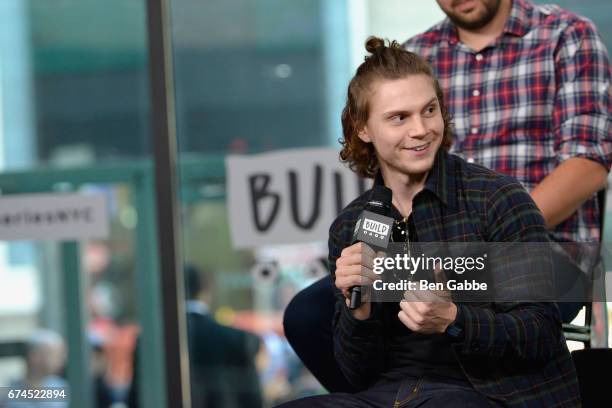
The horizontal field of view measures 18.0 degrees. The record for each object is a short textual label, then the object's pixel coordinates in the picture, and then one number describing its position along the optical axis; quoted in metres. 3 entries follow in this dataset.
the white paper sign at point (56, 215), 7.13
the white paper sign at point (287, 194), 6.44
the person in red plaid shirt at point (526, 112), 4.24
